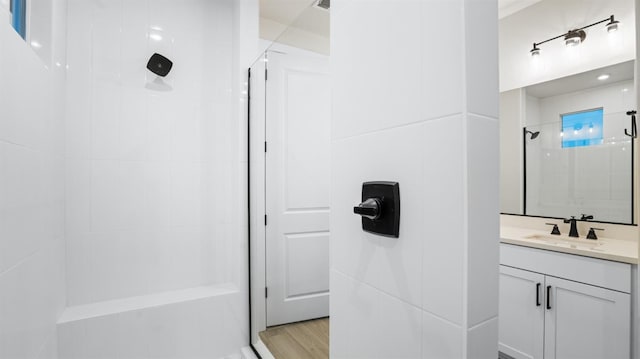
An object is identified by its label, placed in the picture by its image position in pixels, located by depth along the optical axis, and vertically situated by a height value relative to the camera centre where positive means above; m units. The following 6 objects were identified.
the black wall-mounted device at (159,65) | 1.94 +0.71
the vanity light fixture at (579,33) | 2.08 +1.05
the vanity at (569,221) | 1.65 -0.32
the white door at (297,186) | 1.34 -0.04
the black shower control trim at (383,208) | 0.72 -0.07
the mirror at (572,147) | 2.02 +0.23
